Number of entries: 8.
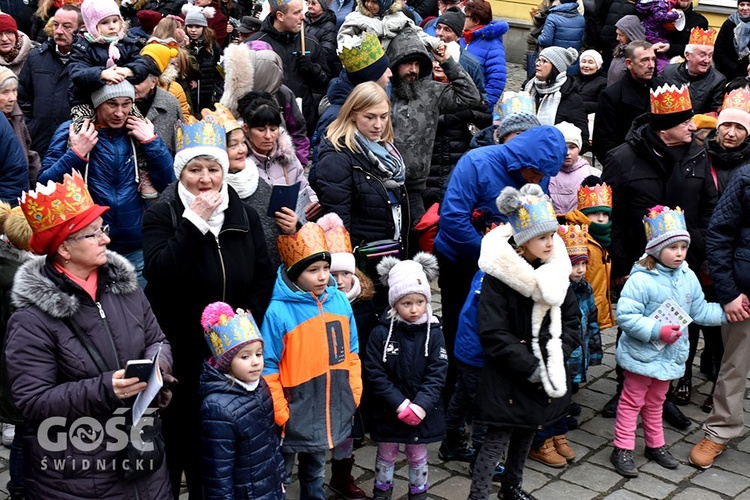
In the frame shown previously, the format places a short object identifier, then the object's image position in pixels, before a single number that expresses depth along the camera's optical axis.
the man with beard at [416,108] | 7.01
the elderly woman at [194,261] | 4.87
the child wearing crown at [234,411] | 4.71
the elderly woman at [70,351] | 4.05
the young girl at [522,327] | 5.47
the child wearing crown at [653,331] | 6.25
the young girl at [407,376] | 5.59
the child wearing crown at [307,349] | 5.20
